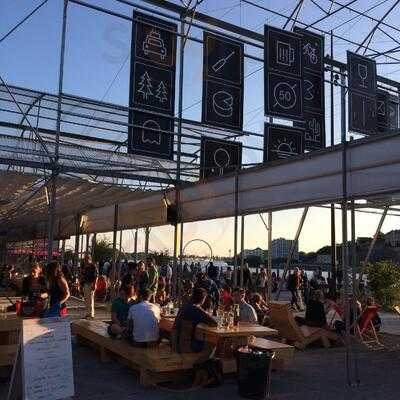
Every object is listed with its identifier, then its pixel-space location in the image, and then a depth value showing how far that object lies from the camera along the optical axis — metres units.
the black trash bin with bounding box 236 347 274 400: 6.00
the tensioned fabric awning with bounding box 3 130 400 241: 6.97
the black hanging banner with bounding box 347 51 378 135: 11.38
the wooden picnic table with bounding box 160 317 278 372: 6.71
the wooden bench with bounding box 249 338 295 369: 7.20
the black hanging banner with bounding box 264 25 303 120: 11.49
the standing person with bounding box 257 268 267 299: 20.13
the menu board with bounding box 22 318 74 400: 5.27
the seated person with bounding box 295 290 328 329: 10.34
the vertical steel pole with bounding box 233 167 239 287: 10.01
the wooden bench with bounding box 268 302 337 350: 9.64
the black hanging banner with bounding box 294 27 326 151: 12.66
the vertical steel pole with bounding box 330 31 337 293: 18.17
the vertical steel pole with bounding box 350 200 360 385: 6.82
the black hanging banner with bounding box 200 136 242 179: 11.54
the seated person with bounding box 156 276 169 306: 13.27
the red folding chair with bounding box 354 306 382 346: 9.76
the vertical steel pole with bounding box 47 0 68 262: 9.92
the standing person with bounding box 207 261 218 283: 21.57
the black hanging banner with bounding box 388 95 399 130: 15.30
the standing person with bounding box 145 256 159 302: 13.00
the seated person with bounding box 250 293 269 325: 10.56
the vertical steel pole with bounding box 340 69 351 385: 6.78
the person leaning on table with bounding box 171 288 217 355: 6.60
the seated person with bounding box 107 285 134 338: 7.63
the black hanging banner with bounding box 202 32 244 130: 11.34
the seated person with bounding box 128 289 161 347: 6.91
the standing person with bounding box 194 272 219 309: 12.21
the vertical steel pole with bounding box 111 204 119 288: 15.23
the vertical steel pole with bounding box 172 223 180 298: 12.02
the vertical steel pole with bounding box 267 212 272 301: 13.23
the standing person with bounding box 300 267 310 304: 20.96
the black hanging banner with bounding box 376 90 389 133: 14.75
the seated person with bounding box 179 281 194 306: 11.07
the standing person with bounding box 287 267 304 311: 17.93
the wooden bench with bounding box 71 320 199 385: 6.27
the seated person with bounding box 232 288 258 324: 8.80
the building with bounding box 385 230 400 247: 34.97
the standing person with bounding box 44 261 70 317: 7.15
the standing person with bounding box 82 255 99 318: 12.62
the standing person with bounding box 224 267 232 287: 21.45
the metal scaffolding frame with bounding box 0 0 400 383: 10.12
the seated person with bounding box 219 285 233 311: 8.17
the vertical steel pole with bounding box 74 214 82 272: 18.33
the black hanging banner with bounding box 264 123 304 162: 12.02
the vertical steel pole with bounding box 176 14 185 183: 12.55
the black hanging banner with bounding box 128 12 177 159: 10.69
